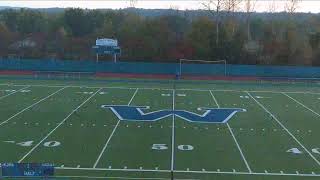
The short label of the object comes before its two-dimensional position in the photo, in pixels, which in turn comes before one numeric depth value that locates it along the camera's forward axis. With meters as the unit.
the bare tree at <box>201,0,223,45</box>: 54.03
